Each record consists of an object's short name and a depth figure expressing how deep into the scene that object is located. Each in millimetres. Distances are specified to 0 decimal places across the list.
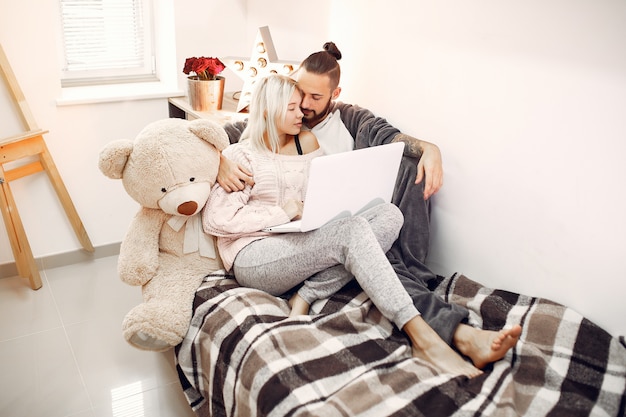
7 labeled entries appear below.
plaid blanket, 1240
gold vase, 2357
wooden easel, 2207
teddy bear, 1547
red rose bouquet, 2363
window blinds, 2646
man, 1404
